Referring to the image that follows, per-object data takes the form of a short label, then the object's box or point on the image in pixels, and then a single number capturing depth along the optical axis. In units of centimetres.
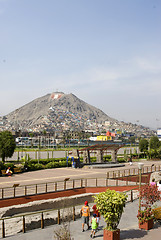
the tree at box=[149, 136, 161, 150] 7318
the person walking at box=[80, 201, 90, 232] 1322
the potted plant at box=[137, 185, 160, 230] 1297
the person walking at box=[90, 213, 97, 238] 1213
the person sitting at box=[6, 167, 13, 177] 3288
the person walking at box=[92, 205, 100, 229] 1267
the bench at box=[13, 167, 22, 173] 3534
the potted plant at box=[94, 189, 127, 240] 1095
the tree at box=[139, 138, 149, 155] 7375
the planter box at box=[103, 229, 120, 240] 1116
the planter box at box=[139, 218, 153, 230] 1291
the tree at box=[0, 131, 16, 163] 4297
